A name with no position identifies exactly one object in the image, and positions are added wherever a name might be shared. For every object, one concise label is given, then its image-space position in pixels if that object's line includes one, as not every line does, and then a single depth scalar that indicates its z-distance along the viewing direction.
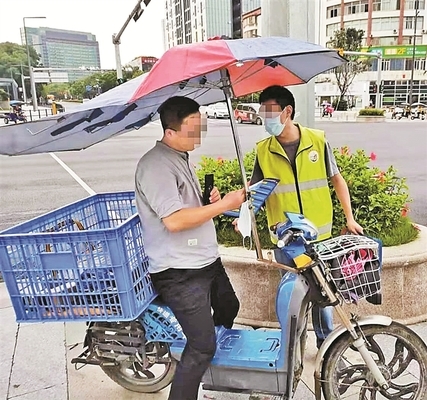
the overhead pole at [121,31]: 13.16
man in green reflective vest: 2.52
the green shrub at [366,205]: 3.53
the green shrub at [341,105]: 41.52
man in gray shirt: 2.00
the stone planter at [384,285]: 3.25
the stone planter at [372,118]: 29.22
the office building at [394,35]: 56.12
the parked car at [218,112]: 30.20
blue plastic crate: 2.09
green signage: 55.69
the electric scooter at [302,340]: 2.08
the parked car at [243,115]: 24.92
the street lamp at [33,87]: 40.53
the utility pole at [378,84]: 37.31
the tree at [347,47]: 40.00
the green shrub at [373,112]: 29.66
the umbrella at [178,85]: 1.70
